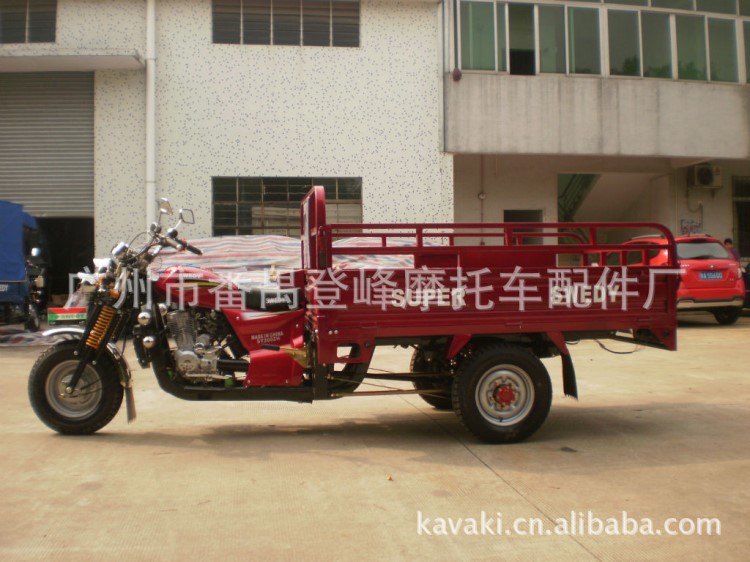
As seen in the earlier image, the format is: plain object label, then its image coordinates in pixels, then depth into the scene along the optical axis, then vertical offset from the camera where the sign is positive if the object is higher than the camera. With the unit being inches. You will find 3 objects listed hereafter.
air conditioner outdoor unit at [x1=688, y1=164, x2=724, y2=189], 718.5 +137.9
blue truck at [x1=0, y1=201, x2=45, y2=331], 495.2 +35.0
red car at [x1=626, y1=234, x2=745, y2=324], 506.6 +23.9
